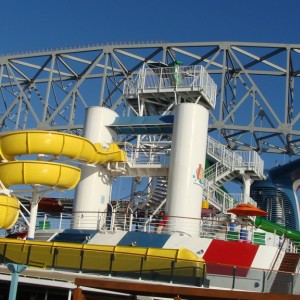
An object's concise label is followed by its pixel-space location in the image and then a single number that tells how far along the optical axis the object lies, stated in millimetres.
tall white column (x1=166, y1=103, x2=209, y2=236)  29922
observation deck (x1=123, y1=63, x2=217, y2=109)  38062
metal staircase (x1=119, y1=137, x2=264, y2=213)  34344
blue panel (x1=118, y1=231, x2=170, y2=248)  27312
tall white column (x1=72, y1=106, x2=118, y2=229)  32312
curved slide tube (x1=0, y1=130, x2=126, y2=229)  27594
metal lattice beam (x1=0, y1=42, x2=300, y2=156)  55031
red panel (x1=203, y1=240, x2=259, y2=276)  25547
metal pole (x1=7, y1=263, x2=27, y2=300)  16531
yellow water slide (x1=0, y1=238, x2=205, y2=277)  21562
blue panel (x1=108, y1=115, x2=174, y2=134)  35000
